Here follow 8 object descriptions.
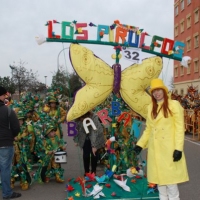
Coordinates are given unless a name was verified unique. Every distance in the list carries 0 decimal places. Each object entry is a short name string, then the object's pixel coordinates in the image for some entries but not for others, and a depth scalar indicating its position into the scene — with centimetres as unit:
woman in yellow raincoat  349
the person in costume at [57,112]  660
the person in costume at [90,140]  523
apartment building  3203
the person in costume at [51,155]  566
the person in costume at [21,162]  537
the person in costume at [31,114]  648
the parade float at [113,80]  471
